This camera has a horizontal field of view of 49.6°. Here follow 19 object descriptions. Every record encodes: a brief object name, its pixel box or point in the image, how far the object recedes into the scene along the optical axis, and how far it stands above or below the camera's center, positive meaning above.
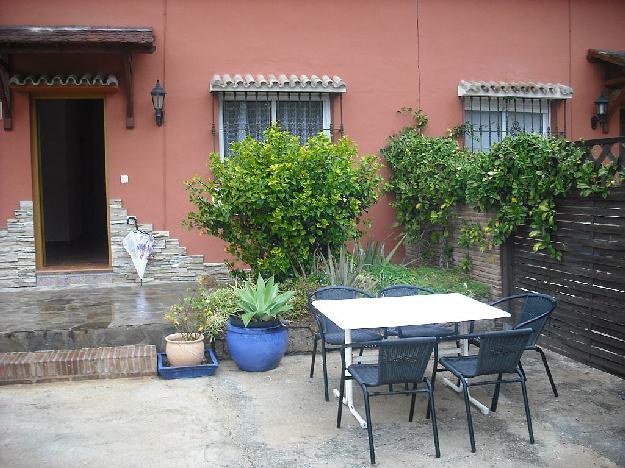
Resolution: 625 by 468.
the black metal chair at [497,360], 4.27 -1.02
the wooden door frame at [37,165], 8.38 +0.52
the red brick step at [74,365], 5.61 -1.34
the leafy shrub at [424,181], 7.94 +0.26
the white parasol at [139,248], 8.37 -0.53
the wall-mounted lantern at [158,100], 8.27 +1.30
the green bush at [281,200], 6.70 +0.04
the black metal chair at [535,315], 4.88 -0.86
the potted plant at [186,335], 5.84 -1.16
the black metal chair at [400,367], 4.05 -1.01
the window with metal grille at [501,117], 9.48 +1.20
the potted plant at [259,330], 5.87 -1.10
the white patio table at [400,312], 4.52 -0.78
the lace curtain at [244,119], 8.79 +1.11
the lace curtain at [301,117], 8.95 +1.15
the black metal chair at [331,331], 5.25 -1.03
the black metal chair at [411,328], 5.54 -1.05
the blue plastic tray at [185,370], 5.74 -1.42
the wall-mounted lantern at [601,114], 9.63 +1.25
